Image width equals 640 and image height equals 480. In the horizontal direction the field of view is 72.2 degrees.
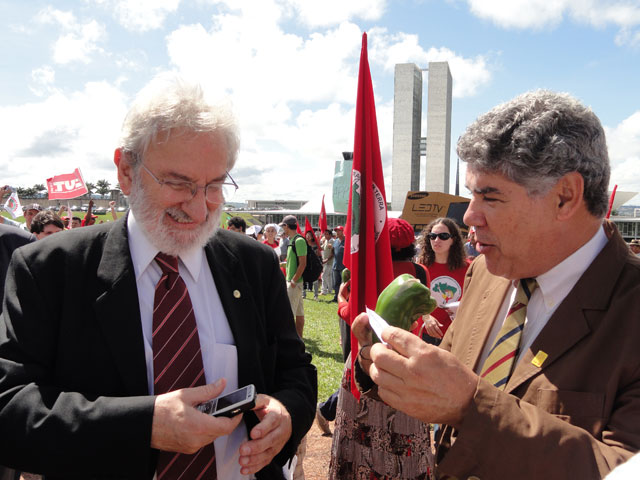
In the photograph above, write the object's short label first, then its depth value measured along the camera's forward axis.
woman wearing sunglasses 5.39
